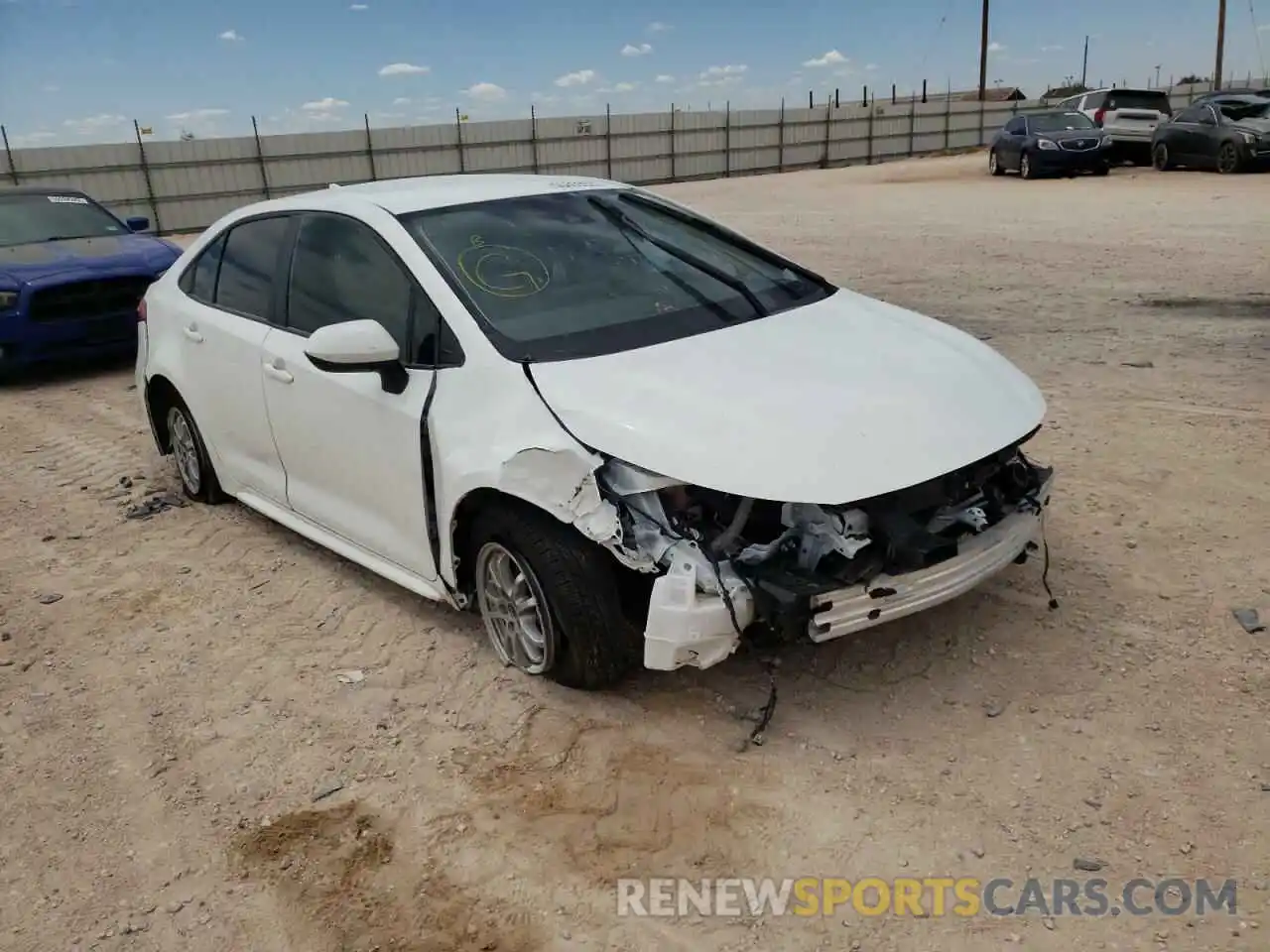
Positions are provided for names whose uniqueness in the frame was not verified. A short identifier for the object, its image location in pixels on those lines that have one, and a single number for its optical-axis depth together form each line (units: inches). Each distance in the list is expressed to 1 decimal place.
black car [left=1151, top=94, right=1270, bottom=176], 765.3
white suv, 898.7
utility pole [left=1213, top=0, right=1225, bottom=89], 1720.0
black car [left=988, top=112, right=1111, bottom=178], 833.5
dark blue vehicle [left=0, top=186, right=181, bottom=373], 335.3
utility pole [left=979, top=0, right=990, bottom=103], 1785.2
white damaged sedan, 121.5
